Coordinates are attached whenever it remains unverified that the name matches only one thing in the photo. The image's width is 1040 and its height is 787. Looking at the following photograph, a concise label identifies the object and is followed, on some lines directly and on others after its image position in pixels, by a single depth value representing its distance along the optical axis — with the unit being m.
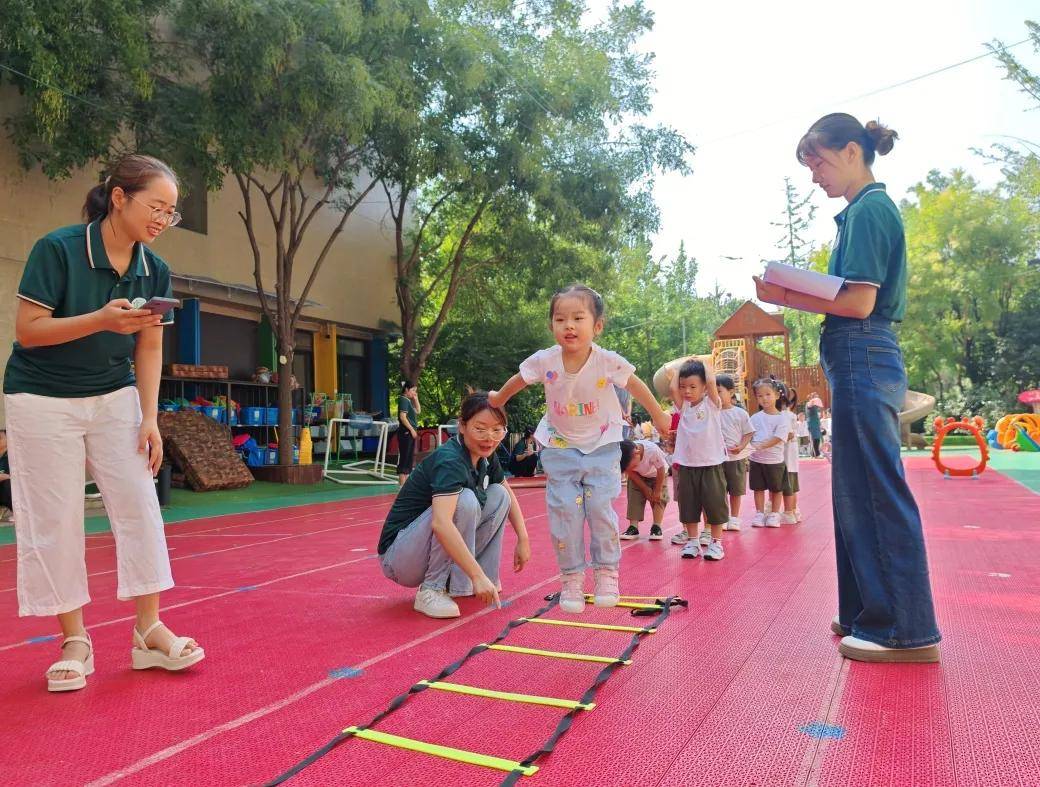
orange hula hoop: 12.68
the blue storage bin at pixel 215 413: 13.96
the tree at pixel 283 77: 9.88
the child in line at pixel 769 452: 7.14
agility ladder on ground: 1.93
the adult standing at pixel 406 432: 12.60
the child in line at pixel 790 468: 7.35
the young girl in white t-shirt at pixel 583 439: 3.27
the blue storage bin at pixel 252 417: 15.34
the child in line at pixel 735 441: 6.53
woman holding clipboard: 2.70
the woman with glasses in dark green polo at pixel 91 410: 2.56
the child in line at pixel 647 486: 6.51
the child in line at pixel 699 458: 5.38
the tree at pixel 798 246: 49.20
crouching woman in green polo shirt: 3.59
